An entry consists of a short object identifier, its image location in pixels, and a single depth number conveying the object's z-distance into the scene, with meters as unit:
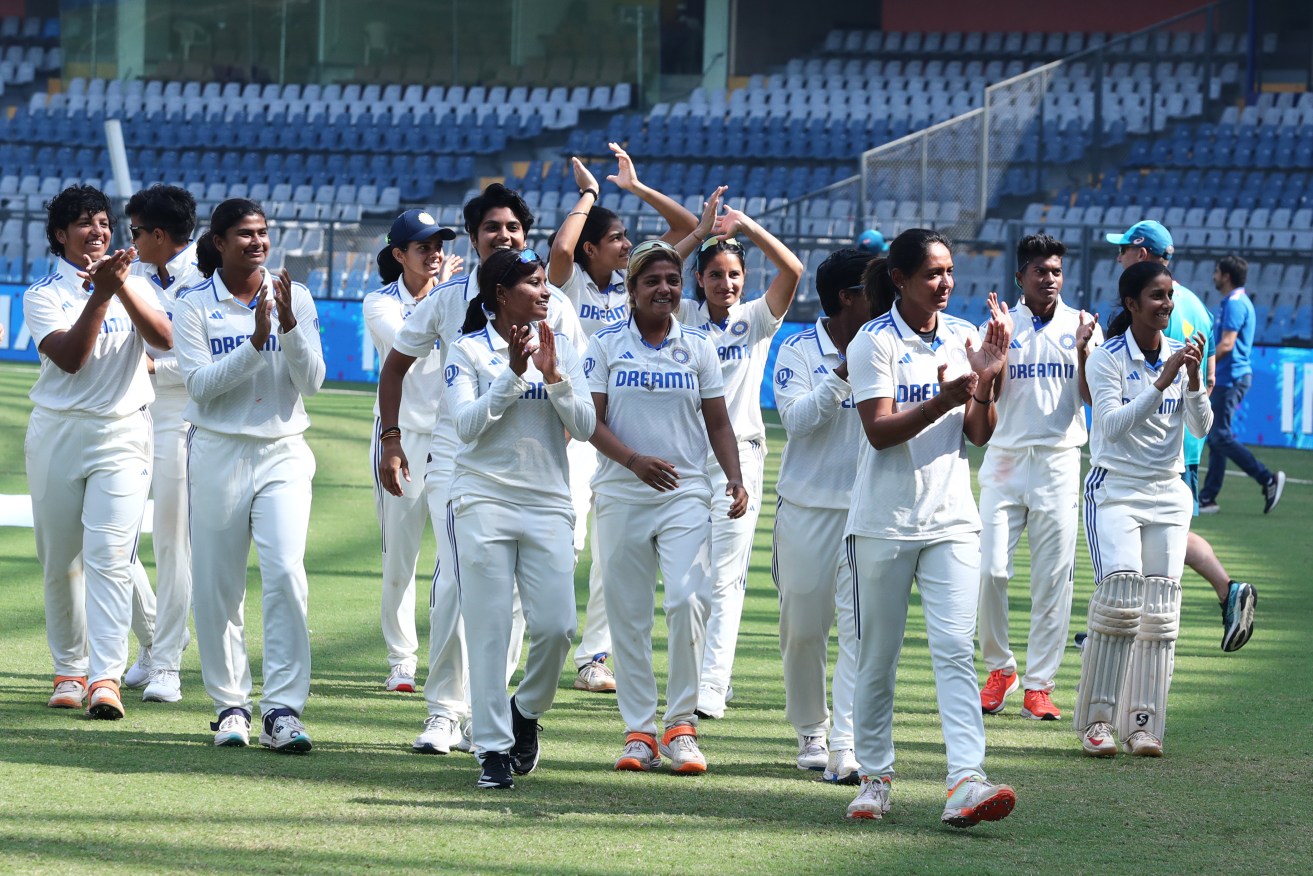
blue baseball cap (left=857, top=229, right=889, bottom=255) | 12.56
